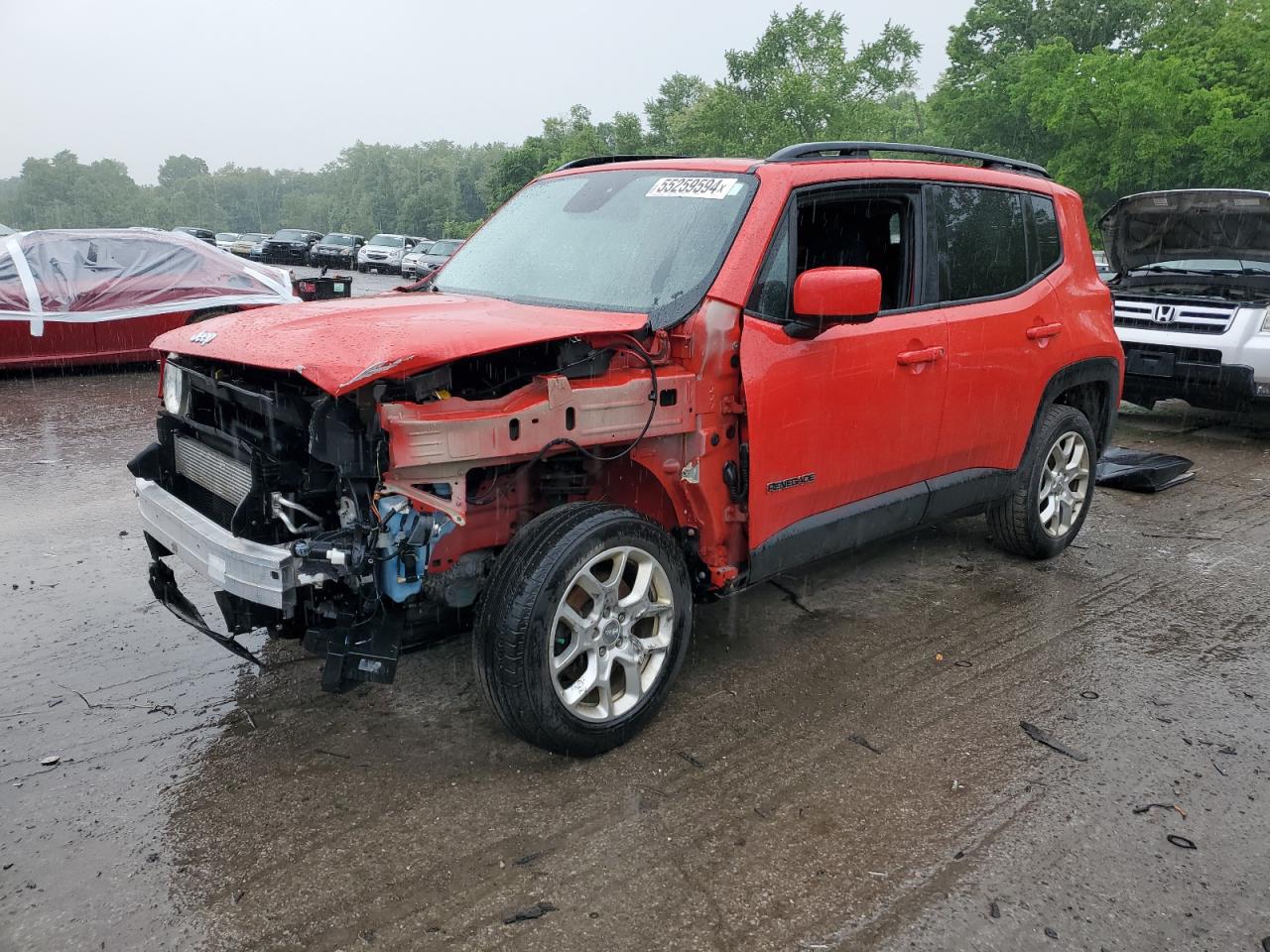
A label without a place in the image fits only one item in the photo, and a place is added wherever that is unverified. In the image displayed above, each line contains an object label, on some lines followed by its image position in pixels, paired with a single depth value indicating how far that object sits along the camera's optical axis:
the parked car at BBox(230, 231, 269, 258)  43.78
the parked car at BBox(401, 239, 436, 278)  35.78
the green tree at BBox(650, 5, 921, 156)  55.59
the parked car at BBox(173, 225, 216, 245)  41.03
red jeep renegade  2.97
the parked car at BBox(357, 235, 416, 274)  37.31
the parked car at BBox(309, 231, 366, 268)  39.69
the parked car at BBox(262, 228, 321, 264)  41.50
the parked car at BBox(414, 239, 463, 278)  34.69
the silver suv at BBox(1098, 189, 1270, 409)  8.05
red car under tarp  10.32
